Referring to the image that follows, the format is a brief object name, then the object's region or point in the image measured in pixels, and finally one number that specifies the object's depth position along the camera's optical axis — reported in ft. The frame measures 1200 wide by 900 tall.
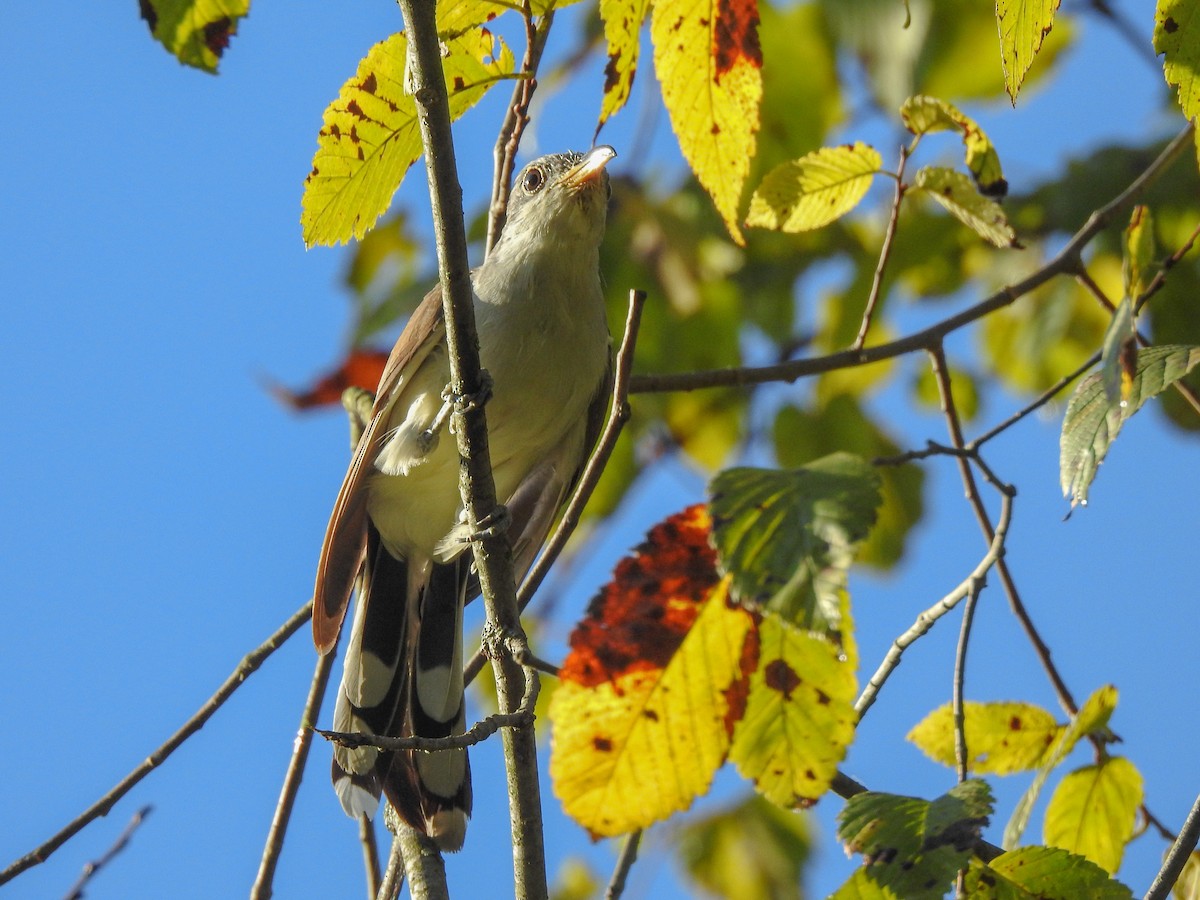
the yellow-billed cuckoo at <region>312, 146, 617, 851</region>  23.89
